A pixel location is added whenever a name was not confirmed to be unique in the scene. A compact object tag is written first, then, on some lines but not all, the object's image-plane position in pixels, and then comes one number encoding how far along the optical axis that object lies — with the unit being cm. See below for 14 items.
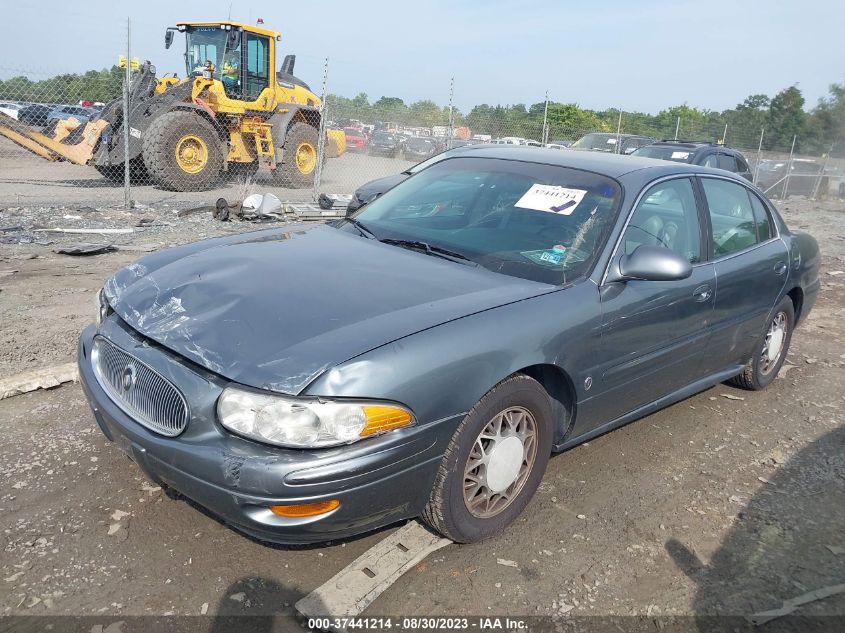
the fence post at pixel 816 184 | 2216
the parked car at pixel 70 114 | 1414
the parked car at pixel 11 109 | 1262
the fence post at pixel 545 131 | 1607
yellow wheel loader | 1254
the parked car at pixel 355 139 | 1752
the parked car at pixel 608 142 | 1588
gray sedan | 232
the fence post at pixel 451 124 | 1412
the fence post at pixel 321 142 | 1238
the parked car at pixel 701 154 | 1105
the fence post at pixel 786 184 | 2095
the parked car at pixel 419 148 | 1783
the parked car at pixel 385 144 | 1778
